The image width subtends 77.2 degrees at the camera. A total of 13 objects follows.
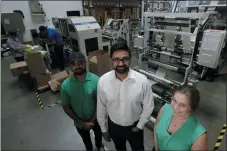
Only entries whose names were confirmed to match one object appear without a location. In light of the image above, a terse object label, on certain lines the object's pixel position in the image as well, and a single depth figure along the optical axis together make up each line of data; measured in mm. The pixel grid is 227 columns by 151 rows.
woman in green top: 934
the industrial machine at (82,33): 3967
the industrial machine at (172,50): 2277
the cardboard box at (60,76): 3582
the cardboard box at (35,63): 3508
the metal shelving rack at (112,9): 6963
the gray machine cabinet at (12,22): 6059
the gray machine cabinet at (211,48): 2430
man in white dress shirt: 1216
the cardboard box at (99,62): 3607
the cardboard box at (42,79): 3612
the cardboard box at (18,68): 3794
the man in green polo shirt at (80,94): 1410
